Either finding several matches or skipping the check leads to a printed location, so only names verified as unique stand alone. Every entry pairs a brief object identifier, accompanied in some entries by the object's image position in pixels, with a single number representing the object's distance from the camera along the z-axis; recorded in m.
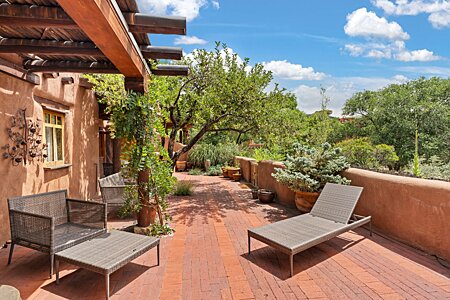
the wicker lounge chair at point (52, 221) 3.12
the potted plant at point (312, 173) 5.42
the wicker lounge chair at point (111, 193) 5.51
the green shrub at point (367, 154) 10.00
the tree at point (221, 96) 7.96
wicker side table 2.76
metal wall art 4.21
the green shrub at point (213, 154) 15.52
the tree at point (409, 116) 15.74
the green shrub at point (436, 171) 5.85
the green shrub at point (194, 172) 14.52
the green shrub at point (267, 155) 10.14
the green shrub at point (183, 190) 8.53
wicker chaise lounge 3.41
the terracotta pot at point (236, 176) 12.19
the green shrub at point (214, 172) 14.27
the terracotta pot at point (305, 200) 5.61
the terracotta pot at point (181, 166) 16.12
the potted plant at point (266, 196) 7.30
